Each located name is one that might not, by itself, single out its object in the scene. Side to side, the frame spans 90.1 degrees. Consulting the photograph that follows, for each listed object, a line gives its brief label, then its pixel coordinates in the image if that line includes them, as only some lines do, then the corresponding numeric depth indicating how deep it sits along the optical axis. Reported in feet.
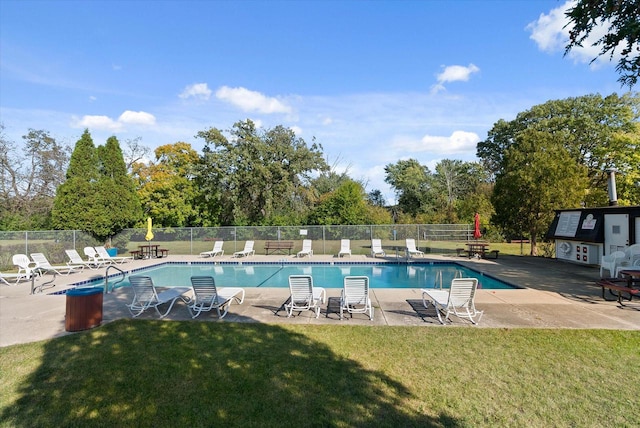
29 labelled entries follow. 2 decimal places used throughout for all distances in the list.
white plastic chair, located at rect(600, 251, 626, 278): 29.25
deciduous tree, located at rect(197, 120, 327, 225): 74.90
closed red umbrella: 57.77
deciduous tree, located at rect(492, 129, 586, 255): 50.01
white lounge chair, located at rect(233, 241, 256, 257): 57.57
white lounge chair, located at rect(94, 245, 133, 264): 45.79
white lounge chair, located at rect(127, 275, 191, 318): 20.71
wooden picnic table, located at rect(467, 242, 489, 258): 50.75
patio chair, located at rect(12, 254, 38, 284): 33.50
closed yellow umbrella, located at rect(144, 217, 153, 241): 55.06
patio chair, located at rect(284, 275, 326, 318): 21.08
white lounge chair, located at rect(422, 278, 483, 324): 19.33
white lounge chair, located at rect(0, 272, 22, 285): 31.95
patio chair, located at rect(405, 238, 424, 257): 53.01
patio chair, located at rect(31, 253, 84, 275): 35.59
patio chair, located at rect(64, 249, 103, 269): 42.27
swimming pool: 37.40
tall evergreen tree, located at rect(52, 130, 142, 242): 50.55
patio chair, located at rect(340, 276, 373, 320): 20.33
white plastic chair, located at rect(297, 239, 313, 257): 57.00
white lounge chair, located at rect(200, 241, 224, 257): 58.49
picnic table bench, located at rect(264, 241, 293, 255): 61.00
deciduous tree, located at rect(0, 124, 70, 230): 73.10
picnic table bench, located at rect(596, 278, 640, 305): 21.46
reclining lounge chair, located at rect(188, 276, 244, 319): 20.38
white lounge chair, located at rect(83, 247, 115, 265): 44.11
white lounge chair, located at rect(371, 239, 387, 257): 56.09
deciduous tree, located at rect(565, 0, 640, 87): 22.20
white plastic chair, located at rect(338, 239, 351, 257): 56.11
